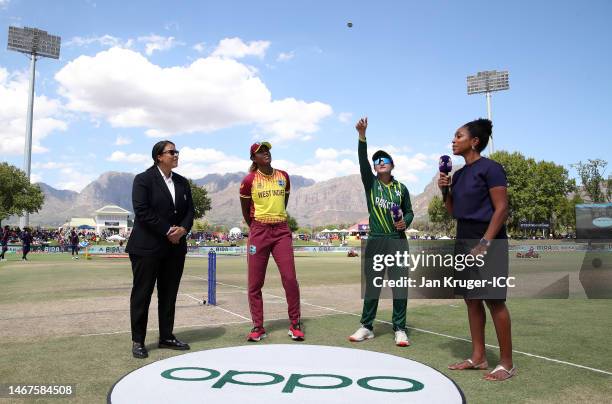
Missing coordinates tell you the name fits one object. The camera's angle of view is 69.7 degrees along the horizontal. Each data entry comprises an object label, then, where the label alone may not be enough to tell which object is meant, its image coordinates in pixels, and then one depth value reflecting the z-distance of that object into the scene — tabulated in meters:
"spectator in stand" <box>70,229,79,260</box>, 30.77
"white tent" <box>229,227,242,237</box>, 98.42
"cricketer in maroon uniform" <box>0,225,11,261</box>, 24.25
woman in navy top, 3.80
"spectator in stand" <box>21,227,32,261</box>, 24.92
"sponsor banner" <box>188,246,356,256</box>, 40.97
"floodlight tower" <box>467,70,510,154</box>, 75.19
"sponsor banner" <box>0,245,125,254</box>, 36.88
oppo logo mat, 3.16
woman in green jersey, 5.18
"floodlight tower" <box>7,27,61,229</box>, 65.94
